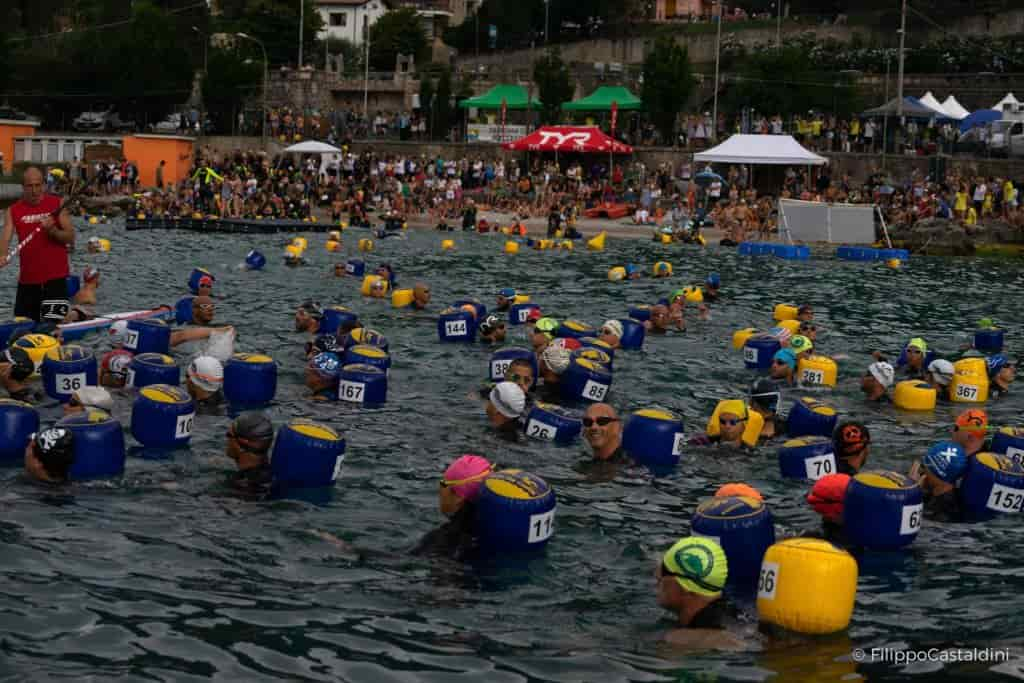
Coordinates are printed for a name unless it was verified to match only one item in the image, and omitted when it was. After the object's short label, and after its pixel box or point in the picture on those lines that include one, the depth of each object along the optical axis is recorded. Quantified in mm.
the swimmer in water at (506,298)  25641
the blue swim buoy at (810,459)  13375
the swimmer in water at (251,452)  12016
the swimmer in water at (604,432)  13547
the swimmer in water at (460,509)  10641
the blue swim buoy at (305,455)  12133
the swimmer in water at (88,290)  24188
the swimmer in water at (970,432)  13477
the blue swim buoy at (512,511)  10414
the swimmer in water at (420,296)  26100
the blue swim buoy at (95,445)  12117
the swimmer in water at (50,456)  11805
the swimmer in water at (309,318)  21969
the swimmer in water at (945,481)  12414
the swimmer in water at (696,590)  8812
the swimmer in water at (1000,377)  19656
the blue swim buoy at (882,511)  10875
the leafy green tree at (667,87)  61625
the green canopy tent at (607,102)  65438
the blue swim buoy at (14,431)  12859
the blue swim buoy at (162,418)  13445
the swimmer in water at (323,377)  16938
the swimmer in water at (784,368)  19250
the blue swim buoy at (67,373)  15492
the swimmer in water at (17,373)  15367
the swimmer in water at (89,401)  13672
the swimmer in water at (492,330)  21531
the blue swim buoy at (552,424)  14789
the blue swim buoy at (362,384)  16641
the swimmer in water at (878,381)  18672
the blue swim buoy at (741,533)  9953
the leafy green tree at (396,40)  98938
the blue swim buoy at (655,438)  14047
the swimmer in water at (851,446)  13344
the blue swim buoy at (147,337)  19031
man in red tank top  16641
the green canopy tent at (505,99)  68312
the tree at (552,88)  65688
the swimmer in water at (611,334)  20703
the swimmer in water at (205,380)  15672
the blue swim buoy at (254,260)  33625
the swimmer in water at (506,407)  14812
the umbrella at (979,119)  53062
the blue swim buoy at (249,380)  16375
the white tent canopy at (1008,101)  54188
